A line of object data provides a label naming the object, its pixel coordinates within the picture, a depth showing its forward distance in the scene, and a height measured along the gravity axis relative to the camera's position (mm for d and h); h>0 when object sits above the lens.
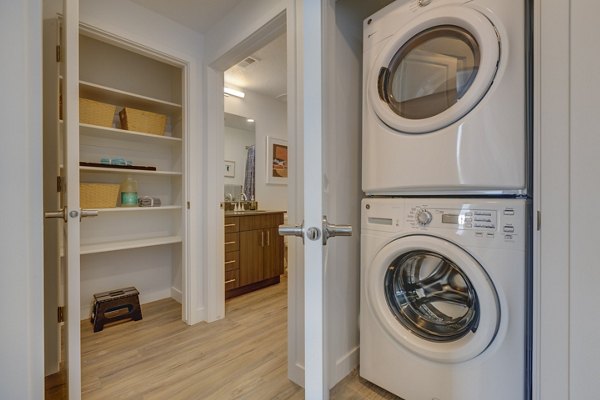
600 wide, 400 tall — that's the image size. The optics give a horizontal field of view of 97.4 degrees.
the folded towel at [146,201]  2295 -42
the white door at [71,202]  1016 -23
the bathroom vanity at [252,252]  2598 -588
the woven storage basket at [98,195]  1916 +9
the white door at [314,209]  505 -25
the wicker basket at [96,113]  1908 +623
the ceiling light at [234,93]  3168 +1275
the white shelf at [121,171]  1903 +197
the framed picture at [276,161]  3689 +512
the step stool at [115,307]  1965 -858
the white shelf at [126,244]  1944 -388
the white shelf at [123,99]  1973 +807
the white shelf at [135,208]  1952 -95
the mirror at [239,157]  3402 +517
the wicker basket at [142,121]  2115 +626
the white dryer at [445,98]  925 +406
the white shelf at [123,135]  1947 +499
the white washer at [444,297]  927 -427
